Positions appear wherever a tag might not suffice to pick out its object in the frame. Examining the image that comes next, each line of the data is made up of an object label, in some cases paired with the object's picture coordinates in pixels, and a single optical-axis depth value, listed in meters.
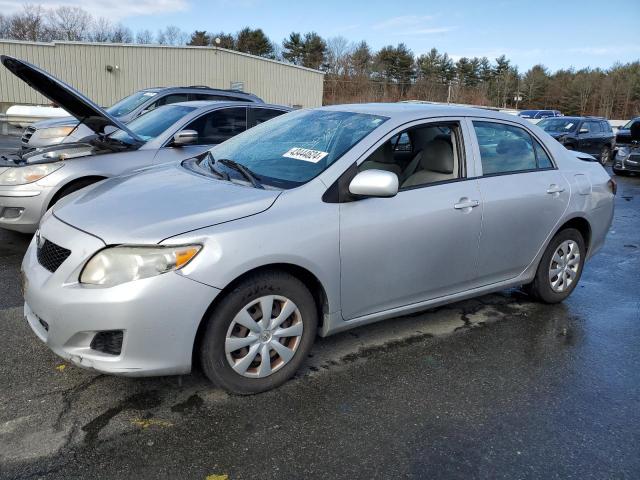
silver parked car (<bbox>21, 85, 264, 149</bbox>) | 8.27
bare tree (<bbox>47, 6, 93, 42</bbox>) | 65.37
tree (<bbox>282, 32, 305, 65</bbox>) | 67.88
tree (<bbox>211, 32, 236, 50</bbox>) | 65.75
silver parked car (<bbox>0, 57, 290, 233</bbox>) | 5.25
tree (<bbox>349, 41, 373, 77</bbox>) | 64.28
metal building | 27.83
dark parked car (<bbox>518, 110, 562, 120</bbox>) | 33.04
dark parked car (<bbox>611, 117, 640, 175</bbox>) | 15.46
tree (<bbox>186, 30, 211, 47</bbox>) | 66.81
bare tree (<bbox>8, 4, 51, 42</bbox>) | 62.75
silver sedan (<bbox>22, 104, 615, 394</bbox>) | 2.70
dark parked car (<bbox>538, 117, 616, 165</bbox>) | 17.31
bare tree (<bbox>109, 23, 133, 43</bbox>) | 68.94
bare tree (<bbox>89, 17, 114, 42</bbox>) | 66.98
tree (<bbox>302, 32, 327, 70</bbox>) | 66.54
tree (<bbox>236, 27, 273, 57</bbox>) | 66.75
